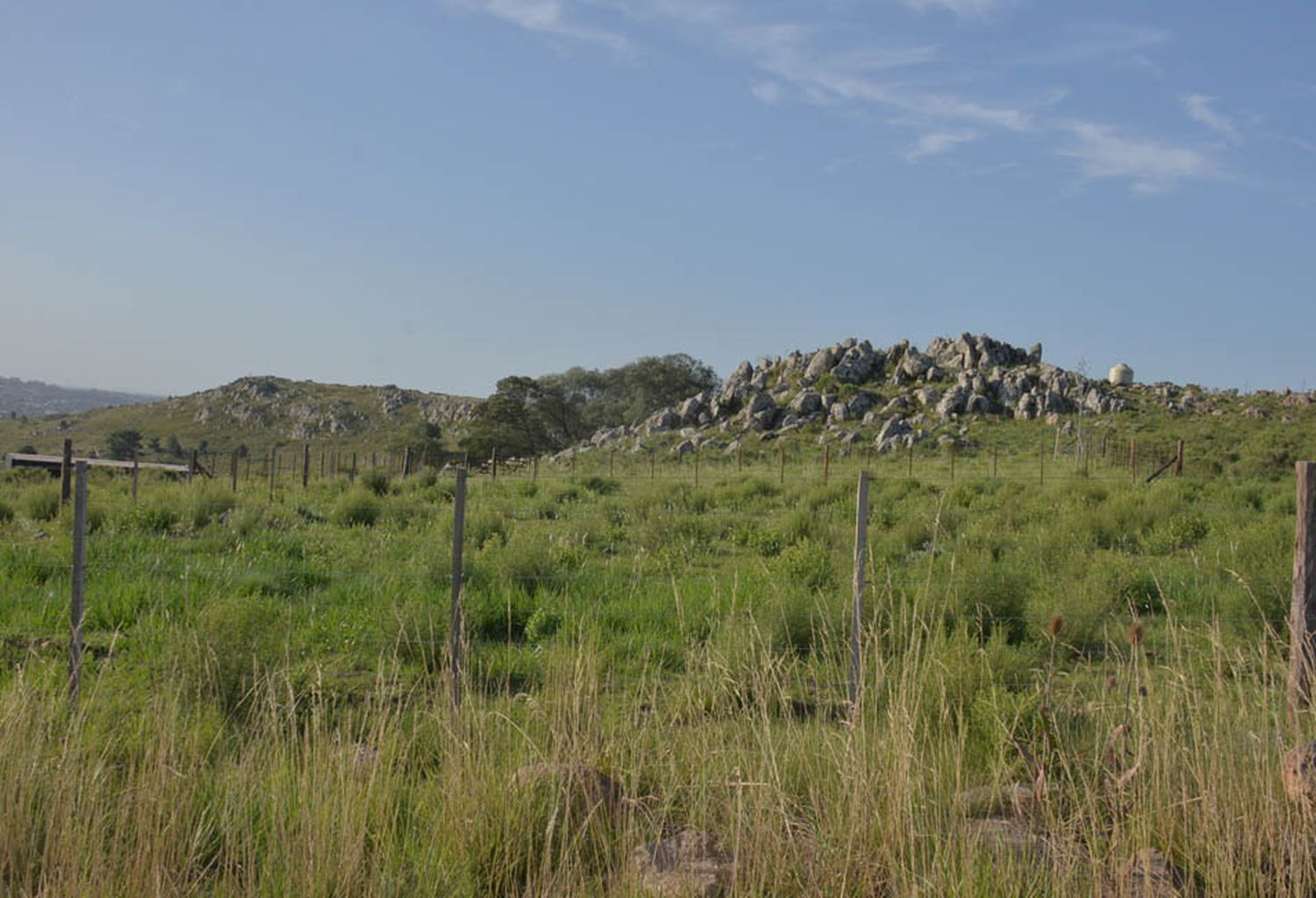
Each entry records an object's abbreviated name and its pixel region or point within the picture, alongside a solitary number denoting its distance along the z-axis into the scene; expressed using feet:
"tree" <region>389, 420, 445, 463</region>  256.52
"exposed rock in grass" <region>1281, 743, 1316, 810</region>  14.26
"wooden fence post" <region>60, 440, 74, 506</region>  59.88
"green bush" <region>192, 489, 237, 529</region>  59.36
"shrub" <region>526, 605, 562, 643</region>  31.47
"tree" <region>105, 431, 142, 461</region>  300.61
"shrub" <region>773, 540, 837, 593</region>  38.52
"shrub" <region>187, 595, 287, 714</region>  22.98
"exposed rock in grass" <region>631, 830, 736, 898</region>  12.79
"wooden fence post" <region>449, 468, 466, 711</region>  21.21
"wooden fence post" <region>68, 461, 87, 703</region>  20.90
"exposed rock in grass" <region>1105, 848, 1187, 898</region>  12.21
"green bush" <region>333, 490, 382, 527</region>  61.16
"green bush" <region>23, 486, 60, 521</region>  63.26
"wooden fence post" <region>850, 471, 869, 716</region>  20.29
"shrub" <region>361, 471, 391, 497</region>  90.34
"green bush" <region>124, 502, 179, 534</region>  53.22
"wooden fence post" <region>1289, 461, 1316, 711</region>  19.97
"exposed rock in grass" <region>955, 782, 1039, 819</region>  14.94
